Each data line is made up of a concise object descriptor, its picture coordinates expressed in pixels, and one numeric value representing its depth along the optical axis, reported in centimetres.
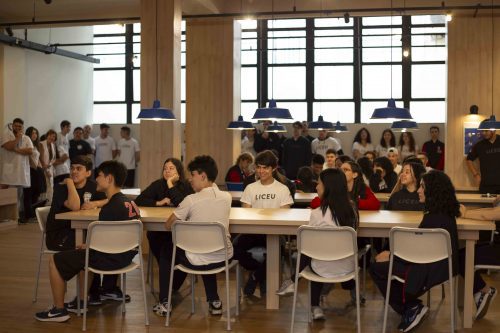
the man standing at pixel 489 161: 1070
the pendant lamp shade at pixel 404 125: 1032
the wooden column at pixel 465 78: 1211
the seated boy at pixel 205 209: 519
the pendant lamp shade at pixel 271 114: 736
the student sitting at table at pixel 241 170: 902
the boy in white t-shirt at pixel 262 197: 622
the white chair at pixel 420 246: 465
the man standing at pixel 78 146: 1463
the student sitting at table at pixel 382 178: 843
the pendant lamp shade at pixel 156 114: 728
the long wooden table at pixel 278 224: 516
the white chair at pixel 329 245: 475
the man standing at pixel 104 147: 1565
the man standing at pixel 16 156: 1146
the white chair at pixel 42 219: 597
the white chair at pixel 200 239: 500
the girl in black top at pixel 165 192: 624
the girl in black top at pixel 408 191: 618
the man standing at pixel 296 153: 1319
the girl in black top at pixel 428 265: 480
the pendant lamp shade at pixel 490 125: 995
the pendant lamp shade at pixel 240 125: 1047
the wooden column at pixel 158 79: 866
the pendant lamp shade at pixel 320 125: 1148
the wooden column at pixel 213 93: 1205
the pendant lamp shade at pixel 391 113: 728
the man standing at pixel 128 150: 1561
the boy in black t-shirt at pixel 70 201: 583
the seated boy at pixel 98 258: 518
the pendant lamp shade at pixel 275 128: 1159
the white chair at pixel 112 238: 500
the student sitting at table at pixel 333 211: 496
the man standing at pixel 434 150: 1375
